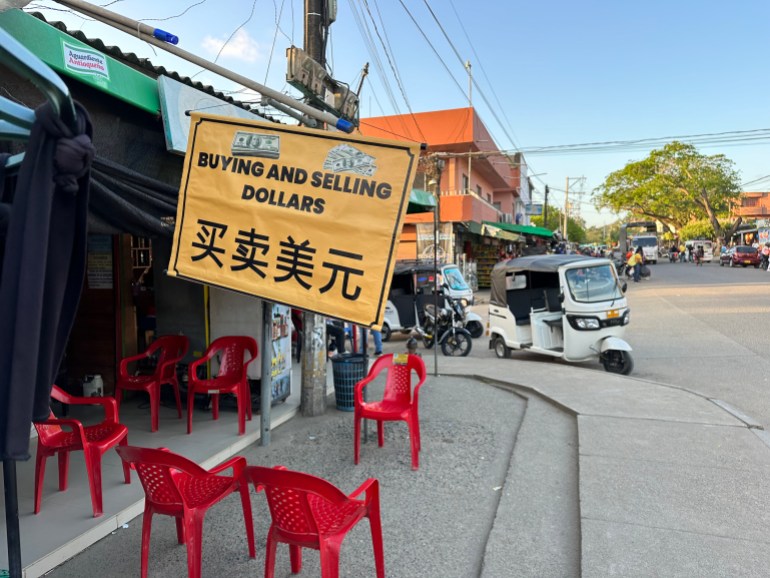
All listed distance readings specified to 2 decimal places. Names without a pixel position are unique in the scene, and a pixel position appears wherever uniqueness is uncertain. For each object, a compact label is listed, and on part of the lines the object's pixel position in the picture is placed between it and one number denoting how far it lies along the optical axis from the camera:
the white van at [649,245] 41.50
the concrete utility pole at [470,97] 23.00
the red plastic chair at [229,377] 5.69
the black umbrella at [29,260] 1.56
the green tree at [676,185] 51.12
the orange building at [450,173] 22.56
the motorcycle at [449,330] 11.02
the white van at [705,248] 46.82
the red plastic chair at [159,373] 5.68
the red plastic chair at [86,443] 3.79
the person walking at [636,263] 26.80
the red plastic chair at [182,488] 2.89
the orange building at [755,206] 78.44
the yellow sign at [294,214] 3.15
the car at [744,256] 36.91
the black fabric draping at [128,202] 3.55
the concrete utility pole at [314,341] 6.66
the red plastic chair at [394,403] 4.94
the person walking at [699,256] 43.09
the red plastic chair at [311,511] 2.66
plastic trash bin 6.81
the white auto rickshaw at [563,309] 8.81
